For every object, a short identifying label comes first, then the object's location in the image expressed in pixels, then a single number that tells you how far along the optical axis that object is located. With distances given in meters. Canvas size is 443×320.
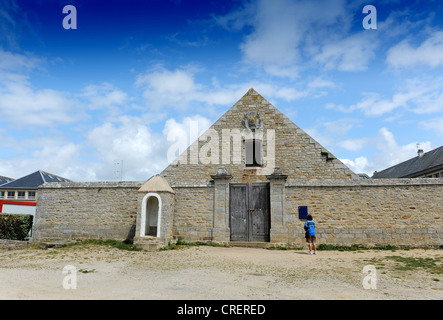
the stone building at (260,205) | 9.79
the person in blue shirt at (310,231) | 9.18
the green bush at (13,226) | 11.54
